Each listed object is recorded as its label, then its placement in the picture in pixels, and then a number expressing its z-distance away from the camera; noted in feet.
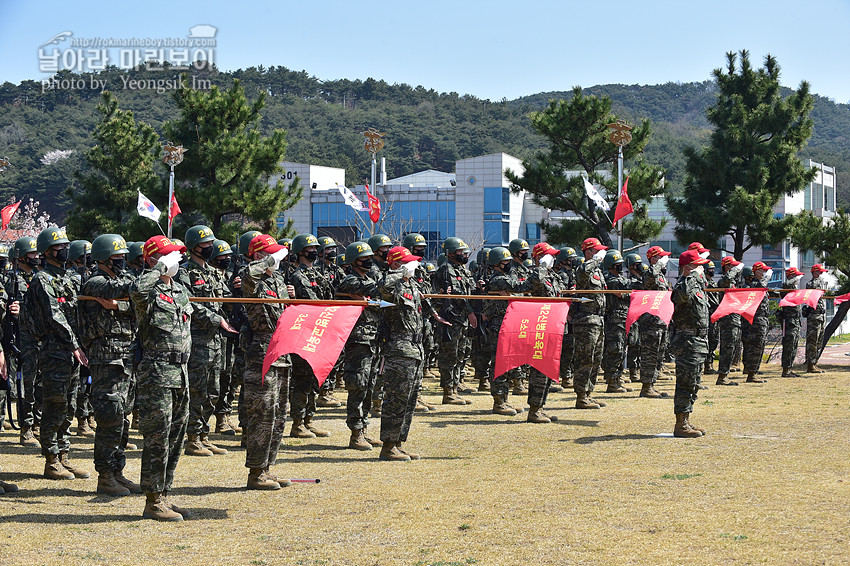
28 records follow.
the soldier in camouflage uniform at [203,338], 33.86
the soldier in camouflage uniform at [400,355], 33.47
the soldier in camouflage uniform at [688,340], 37.99
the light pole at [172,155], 87.86
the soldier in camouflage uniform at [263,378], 28.35
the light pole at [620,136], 89.86
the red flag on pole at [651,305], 42.16
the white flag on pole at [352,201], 88.51
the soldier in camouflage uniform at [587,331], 47.50
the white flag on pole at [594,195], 88.94
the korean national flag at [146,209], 76.79
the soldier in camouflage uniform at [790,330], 66.80
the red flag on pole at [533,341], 38.04
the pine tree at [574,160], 102.01
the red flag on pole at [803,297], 59.77
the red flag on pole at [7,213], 81.16
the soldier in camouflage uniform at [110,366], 27.55
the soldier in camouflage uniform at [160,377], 24.82
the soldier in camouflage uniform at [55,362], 29.91
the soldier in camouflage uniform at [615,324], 55.36
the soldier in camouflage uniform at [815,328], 68.13
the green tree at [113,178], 101.09
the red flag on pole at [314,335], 27.91
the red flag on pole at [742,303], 46.75
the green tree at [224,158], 93.81
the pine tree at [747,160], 84.79
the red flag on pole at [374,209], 83.51
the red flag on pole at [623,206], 81.82
